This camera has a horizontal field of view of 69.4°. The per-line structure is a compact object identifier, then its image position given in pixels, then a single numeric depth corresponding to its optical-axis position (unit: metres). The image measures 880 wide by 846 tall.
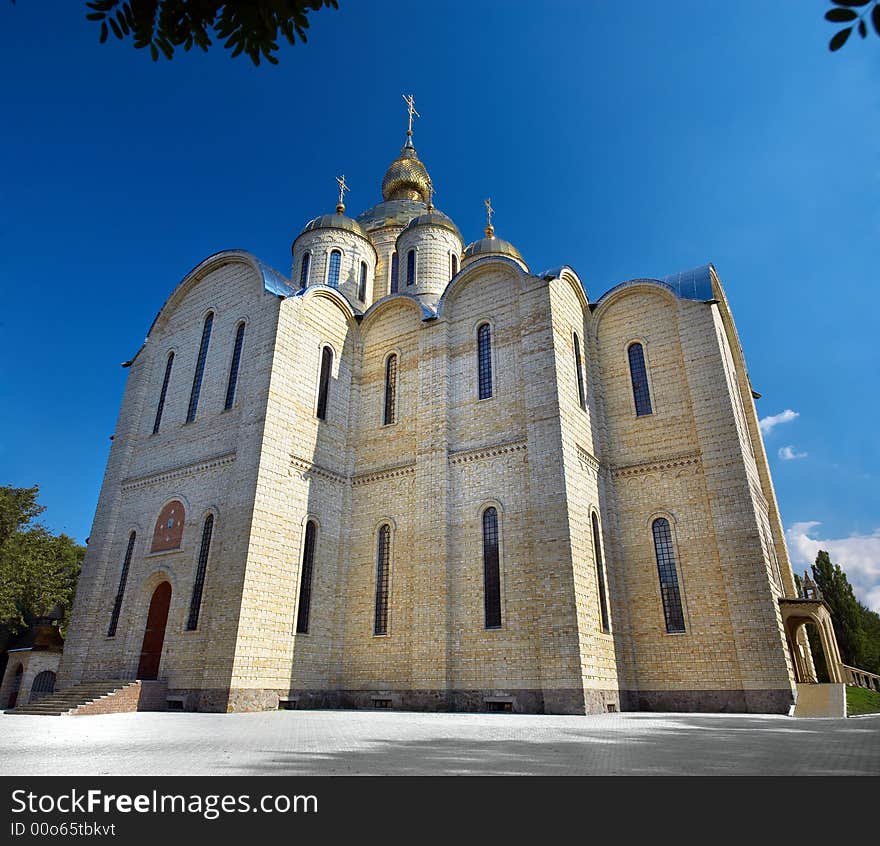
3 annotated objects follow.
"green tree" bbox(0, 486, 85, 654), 22.17
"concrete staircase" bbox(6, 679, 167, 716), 13.53
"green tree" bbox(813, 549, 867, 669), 31.02
